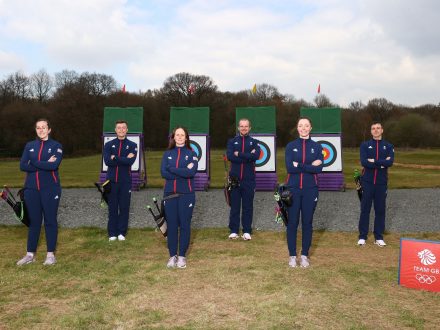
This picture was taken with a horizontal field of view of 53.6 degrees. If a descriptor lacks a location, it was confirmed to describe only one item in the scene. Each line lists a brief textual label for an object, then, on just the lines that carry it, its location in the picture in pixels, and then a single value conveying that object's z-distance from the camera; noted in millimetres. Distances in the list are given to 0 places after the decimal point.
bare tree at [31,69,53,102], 63531
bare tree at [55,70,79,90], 62062
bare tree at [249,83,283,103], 68312
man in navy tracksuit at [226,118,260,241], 7773
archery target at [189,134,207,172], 14922
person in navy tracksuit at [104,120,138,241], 7493
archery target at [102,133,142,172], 14961
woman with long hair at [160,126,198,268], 6004
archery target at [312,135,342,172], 14758
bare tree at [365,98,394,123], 69812
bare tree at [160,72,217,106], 59094
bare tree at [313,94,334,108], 61562
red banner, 5000
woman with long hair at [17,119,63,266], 6004
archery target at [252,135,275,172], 14672
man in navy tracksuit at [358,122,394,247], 7258
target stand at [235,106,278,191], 14703
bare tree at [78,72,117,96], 55562
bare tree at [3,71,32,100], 60662
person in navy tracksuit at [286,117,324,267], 5922
